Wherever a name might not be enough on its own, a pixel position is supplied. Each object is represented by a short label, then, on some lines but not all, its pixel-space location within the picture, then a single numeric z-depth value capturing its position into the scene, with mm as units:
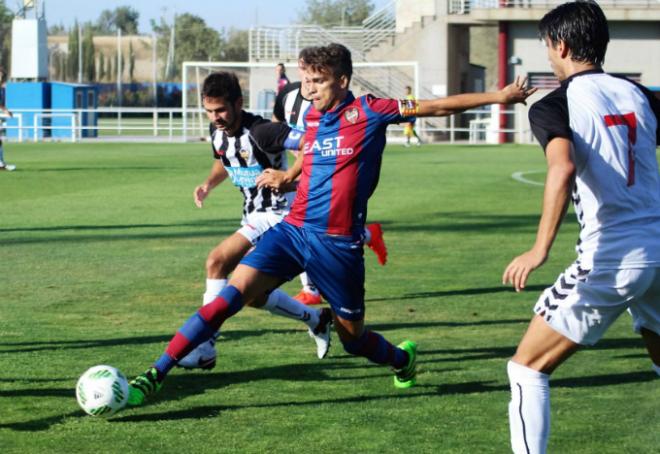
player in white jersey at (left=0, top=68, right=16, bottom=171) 22109
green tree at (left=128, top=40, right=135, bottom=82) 111562
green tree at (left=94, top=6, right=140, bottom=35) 170250
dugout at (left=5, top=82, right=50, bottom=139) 49725
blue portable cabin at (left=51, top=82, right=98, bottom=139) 48344
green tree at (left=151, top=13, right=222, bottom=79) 122375
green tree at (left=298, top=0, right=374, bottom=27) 120312
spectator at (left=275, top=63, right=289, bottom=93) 32719
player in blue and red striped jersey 6543
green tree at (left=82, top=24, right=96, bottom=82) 110625
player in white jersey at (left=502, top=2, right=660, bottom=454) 4703
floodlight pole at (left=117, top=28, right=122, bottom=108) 85188
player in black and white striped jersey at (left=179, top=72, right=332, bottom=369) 7492
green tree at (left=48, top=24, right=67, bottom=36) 169850
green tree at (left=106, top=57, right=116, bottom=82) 118062
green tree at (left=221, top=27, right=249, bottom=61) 124944
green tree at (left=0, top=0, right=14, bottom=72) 127175
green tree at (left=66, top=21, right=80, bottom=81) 115250
